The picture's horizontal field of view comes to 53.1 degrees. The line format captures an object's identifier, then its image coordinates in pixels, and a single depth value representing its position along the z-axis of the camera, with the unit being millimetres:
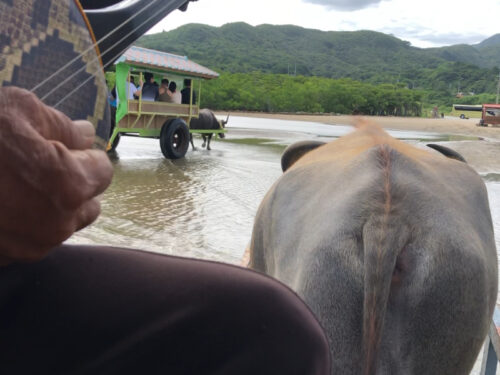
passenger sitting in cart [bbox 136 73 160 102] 9258
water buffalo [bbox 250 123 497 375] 1271
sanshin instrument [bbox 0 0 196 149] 1112
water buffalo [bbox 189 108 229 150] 11547
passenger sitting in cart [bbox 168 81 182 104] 9938
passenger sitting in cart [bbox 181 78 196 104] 10219
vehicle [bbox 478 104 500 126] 29688
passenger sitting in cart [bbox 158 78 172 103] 9539
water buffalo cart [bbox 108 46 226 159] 8672
